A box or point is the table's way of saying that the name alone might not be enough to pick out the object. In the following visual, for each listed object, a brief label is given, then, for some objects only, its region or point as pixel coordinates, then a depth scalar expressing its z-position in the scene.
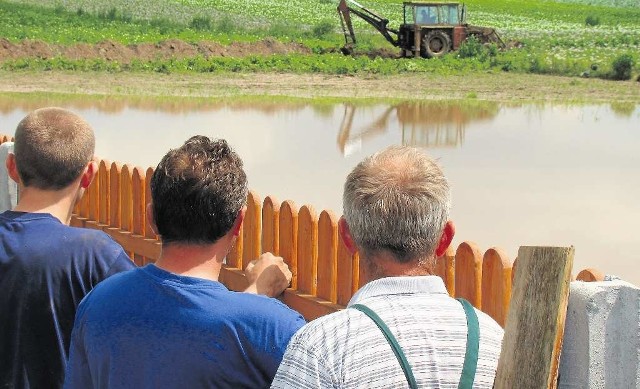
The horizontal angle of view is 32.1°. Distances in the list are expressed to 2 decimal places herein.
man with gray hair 2.09
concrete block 2.05
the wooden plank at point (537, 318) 1.99
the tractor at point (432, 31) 36.78
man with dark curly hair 2.53
